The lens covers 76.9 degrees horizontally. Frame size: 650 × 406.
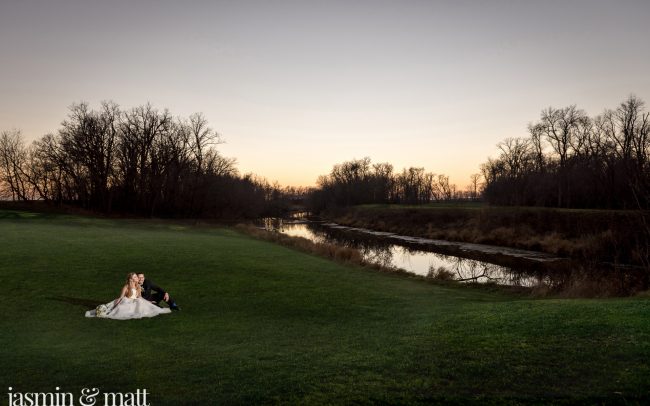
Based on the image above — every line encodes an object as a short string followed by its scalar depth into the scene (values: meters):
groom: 14.15
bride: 13.10
